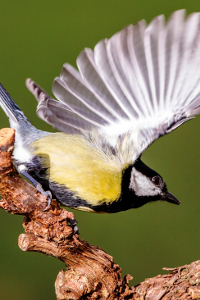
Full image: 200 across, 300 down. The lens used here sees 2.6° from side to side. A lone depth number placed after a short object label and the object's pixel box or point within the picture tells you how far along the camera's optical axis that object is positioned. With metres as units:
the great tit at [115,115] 2.62
